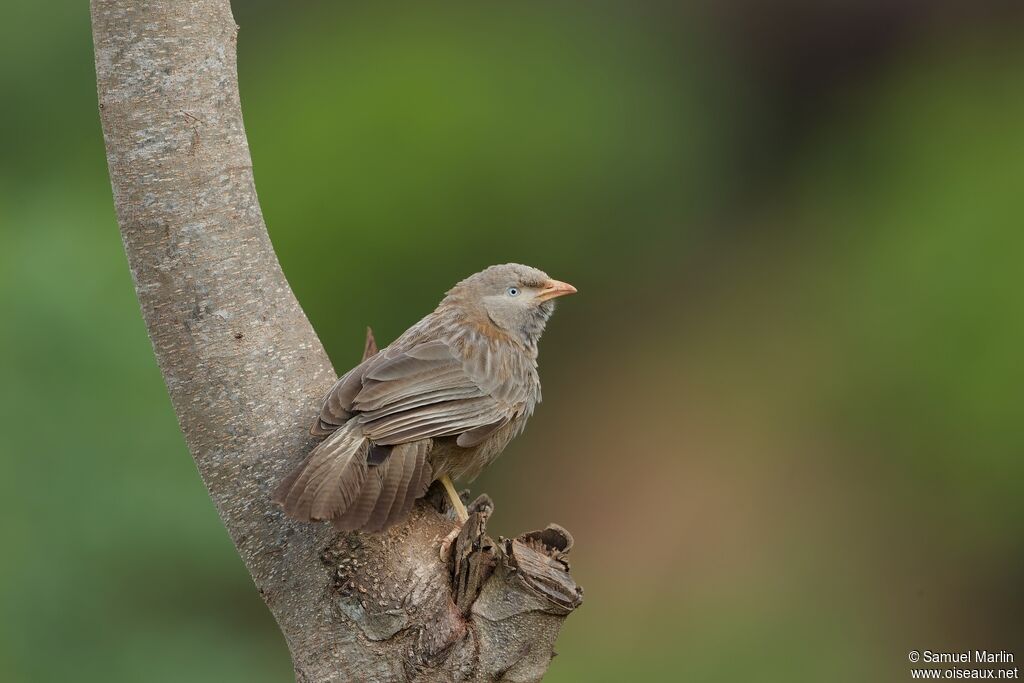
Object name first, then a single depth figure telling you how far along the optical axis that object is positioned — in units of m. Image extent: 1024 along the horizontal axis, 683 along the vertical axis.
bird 5.52
